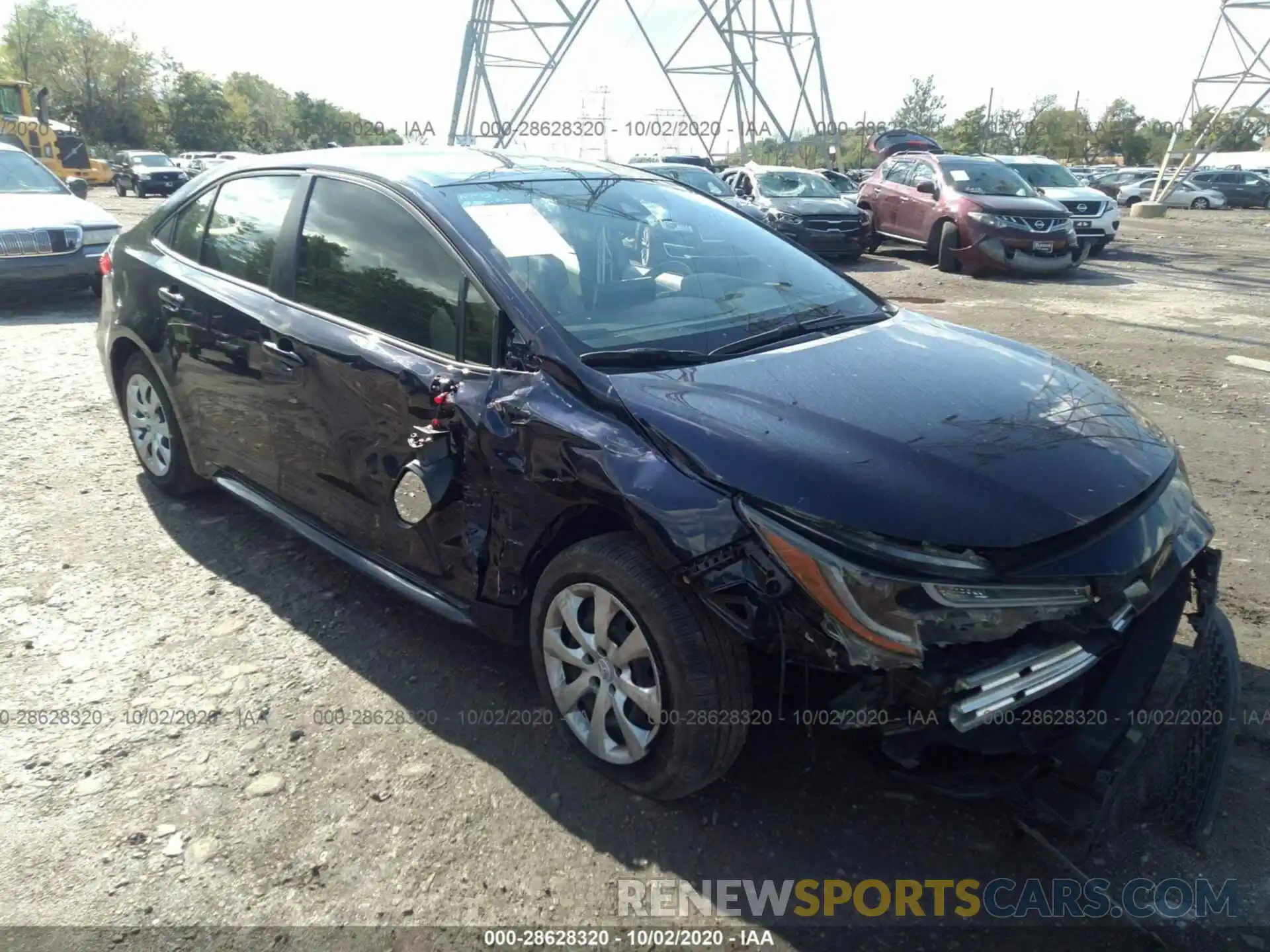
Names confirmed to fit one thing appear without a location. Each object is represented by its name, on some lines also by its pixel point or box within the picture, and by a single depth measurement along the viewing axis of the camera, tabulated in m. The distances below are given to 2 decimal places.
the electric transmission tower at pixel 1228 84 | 26.73
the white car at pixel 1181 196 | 33.81
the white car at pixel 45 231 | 9.19
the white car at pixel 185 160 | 38.75
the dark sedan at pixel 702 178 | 14.34
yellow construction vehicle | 24.77
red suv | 13.14
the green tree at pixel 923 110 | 59.94
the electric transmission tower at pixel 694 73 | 44.91
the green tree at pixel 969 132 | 57.03
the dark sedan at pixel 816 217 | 14.80
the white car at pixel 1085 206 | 15.21
